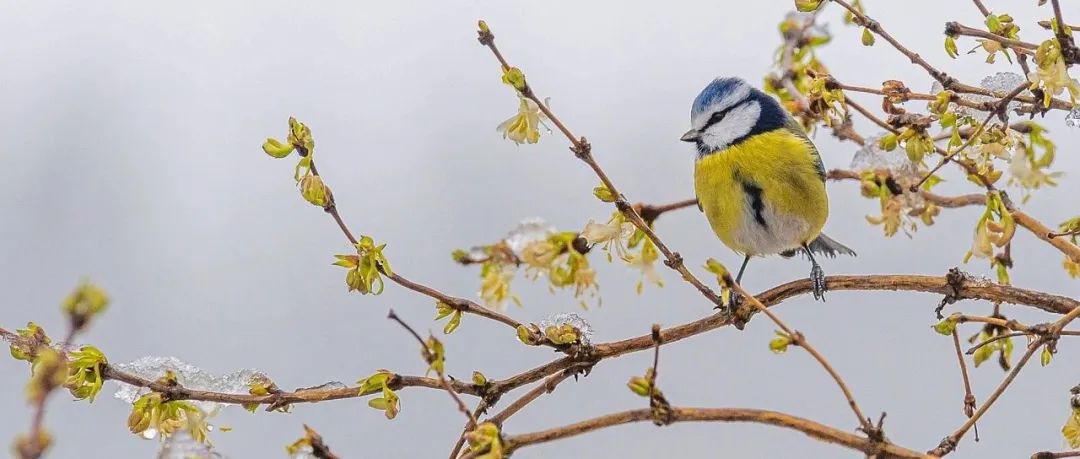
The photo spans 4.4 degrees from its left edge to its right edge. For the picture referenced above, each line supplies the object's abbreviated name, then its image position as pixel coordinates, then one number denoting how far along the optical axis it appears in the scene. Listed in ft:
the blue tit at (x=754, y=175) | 19.82
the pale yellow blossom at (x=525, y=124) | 19.37
